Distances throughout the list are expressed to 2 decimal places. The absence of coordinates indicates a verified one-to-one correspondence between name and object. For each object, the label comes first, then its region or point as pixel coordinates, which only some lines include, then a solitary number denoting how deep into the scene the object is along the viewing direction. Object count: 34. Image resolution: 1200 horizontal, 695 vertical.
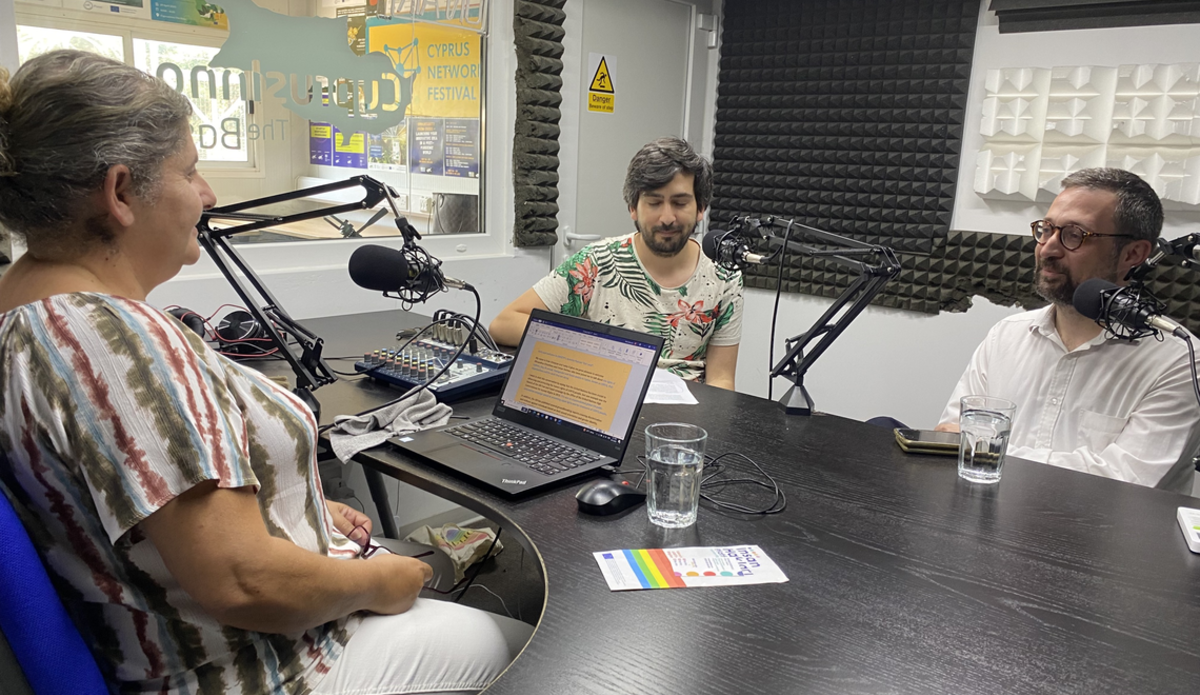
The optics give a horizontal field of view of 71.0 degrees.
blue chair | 0.87
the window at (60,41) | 2.29
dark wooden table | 0.93
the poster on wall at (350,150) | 3.01
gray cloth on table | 1.56
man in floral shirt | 2.51
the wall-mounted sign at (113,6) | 2.35
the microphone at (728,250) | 1.88
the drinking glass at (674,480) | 1.29
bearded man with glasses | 1.79
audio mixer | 1.85
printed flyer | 1.11
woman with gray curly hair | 0.94
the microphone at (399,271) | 1.69
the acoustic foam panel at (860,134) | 3.47
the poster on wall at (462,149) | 3.39
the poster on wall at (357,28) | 2.97
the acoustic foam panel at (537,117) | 3.35
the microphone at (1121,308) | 1.47
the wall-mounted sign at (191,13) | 2.48
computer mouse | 1.31
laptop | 1.47
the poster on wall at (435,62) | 3.10
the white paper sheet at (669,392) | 1.95
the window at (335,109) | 2.48
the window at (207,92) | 2.50
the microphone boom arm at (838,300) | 1.73
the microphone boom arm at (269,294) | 1.68
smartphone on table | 1.63
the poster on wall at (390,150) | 3.14
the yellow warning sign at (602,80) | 3.69
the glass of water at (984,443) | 1.50
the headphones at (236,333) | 2.20
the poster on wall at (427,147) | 3.28
